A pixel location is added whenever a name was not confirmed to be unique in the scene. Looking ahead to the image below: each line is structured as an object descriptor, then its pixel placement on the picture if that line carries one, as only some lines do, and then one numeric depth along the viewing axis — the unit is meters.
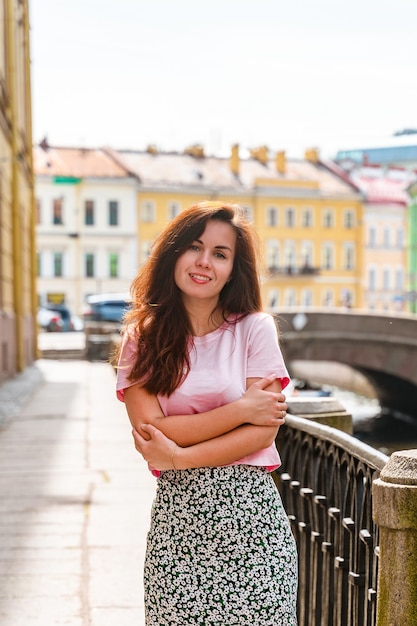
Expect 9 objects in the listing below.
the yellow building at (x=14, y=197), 16.33
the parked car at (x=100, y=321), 27.16
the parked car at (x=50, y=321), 44.87
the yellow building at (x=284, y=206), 64.81
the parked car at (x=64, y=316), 45.47
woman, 2.55
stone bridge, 26.69
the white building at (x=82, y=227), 62.28
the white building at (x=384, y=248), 71.50
